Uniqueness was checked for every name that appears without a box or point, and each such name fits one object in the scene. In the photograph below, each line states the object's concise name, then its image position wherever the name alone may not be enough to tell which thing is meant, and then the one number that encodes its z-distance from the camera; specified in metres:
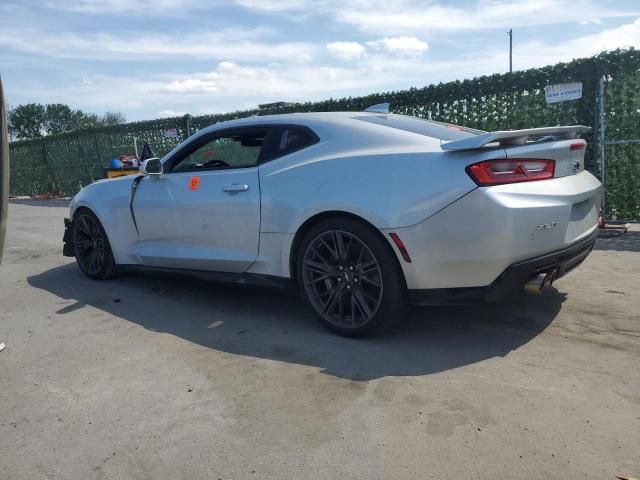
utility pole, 48.47
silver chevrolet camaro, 3.12
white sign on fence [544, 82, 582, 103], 7.57
